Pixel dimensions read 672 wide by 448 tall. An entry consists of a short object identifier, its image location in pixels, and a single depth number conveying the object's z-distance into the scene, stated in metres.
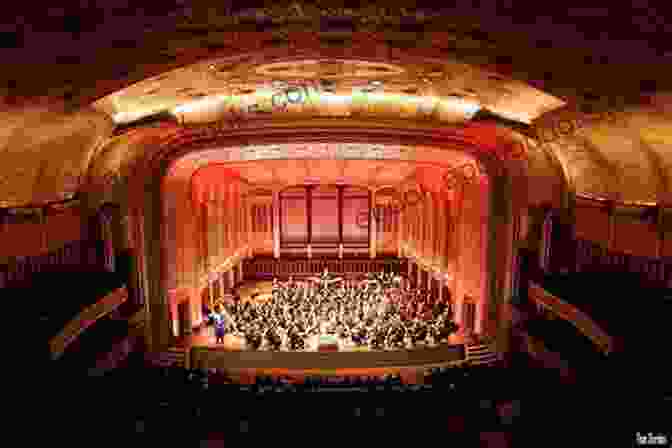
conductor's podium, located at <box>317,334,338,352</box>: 12.13
